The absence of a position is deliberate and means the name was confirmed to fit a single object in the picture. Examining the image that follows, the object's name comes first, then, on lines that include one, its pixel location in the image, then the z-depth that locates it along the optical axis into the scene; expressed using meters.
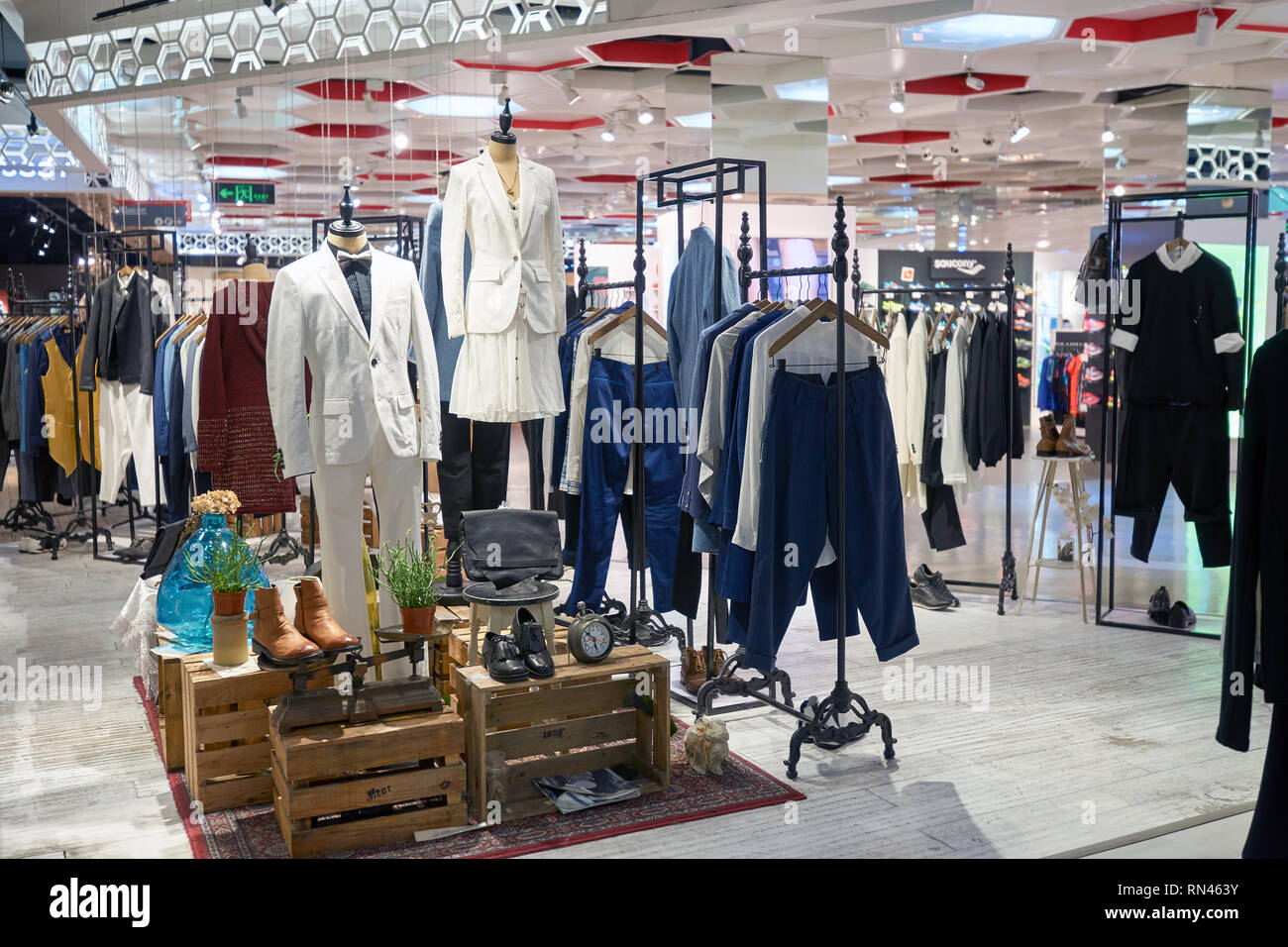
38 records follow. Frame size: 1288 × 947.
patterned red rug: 3.18
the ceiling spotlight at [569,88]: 8.79
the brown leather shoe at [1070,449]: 5.98
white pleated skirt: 4.43
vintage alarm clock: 3.59
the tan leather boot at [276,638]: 3.26
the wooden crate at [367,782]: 3.13
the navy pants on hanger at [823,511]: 3.74
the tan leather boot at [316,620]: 3.36
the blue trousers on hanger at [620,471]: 4.70
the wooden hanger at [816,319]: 3.75
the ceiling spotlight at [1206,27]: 6.74
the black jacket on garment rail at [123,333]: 6.87
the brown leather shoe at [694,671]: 4.61
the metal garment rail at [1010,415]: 6.10
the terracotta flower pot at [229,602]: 3.57
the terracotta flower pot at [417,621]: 3.50
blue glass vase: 4.01
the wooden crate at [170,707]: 3.77
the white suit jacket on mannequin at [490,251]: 4.36
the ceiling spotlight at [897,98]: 8.87
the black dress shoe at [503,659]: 3.40
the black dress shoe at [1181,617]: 5.73
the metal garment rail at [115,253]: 6.97
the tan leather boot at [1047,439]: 5.96
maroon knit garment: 4.80
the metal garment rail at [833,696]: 3.75
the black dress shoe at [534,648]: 3.46
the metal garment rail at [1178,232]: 5.27
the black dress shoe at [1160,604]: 5.86
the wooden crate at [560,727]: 3.42
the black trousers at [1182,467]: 5.31
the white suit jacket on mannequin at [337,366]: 3.84
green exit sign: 9.38
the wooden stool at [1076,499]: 5.95
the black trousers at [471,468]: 5.11
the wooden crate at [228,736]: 3.47
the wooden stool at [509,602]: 3.67
